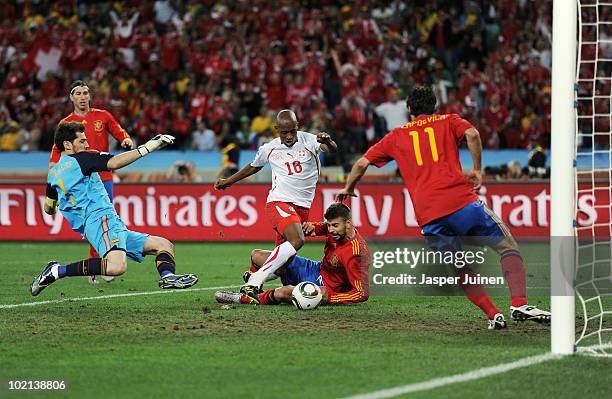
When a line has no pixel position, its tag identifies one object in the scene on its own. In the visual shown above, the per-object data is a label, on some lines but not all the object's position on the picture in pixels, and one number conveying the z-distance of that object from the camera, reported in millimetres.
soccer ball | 19437
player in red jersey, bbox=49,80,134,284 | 24234
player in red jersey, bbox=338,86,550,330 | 16969
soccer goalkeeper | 19422
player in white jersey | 21625
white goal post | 14094
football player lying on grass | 19625
